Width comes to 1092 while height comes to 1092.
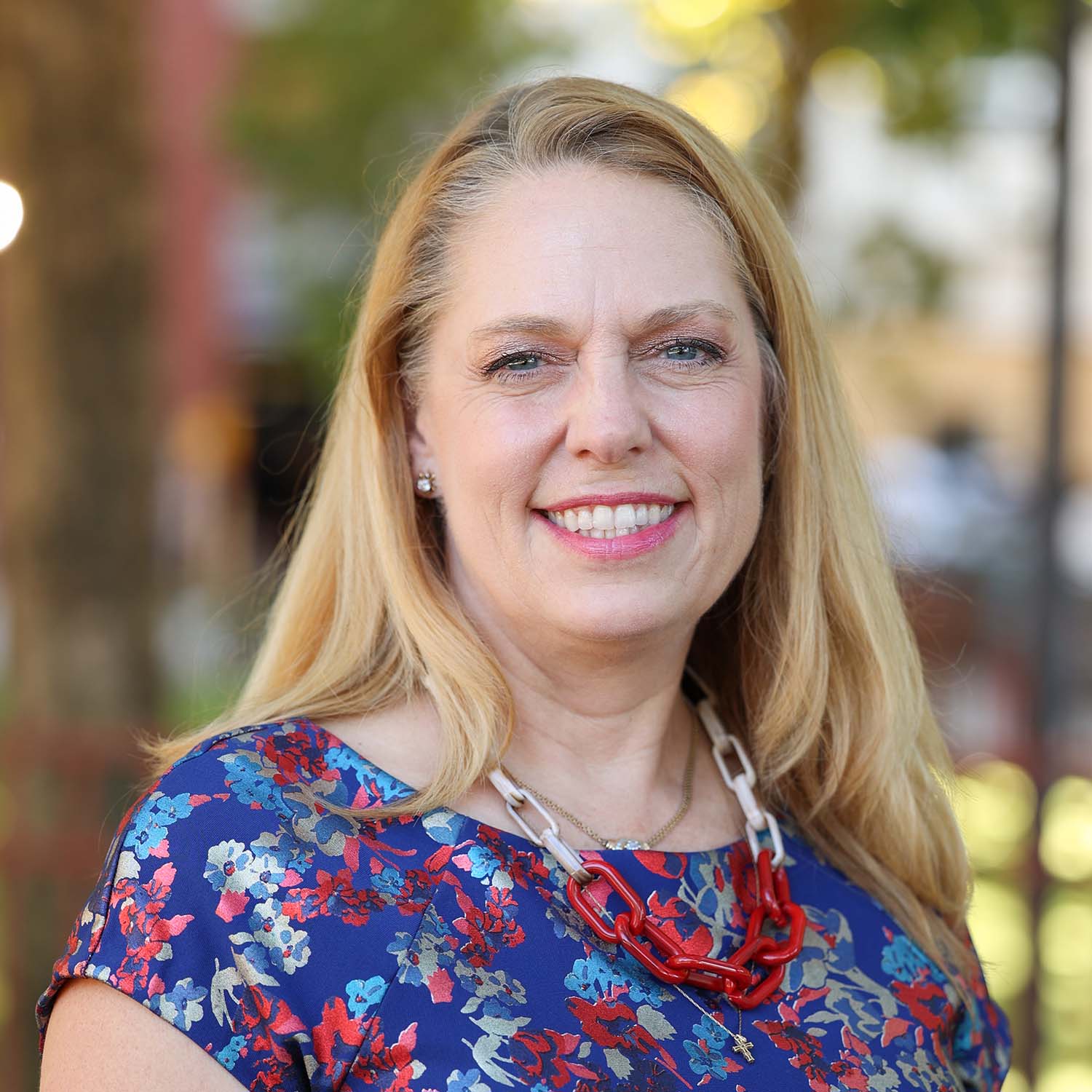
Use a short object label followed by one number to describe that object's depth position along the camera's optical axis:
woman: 1.23
